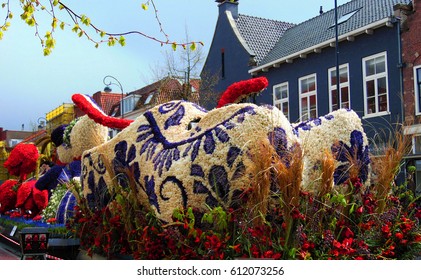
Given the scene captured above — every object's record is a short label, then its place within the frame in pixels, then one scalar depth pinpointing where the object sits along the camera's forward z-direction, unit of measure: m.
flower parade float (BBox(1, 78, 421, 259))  5.03
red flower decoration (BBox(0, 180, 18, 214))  12.70
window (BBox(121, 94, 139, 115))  36.94
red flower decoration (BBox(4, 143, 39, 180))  12.73
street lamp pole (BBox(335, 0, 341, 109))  16.94
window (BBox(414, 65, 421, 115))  17.58
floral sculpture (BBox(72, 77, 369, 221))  5.62
